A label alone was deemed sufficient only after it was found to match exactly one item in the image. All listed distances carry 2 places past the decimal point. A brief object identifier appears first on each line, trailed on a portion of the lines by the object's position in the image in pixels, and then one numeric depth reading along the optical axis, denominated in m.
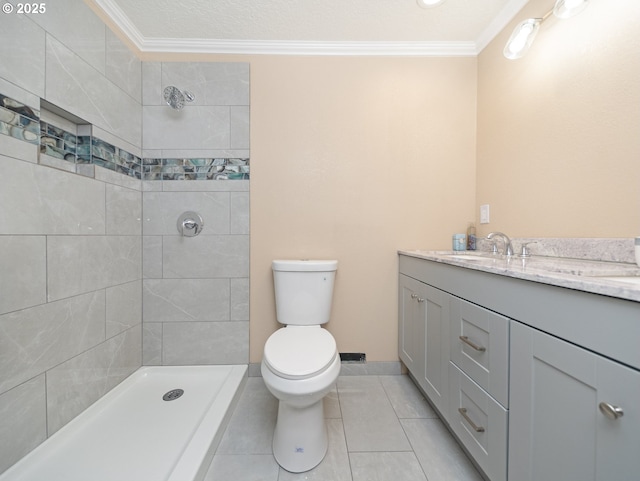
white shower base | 0.98
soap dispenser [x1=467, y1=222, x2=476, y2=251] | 1.75
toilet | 1.02
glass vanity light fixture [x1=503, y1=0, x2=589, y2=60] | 1.17
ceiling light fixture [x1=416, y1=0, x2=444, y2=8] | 1.37
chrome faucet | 1.24
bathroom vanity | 0.53
